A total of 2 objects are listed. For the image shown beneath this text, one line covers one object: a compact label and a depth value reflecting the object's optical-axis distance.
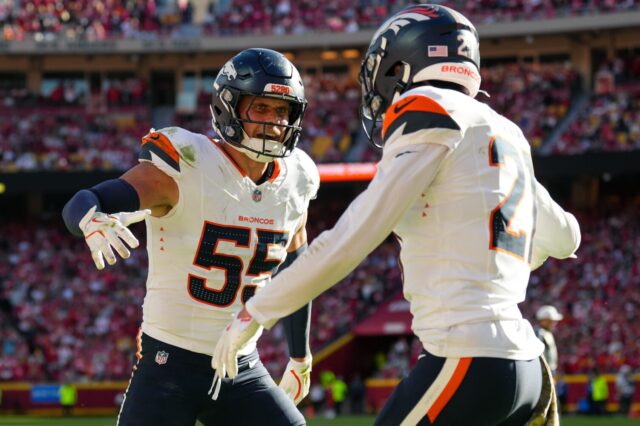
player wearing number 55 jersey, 8.75
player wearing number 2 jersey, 6.12
